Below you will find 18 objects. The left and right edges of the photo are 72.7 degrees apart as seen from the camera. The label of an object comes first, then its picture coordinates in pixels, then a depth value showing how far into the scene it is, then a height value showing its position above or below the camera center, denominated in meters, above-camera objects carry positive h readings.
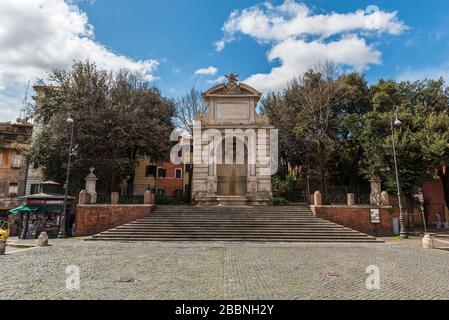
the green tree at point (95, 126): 25.66 +6.01
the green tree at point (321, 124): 30.27 +7.35
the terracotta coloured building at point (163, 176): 44.94 +2.86
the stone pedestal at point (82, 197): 21.18 -0.14
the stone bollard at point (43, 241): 15.32 -2.31
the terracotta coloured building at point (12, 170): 34.69 +2.82
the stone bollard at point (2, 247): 12.53 -2.14
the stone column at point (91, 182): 23.61 +0.98
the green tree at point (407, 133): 23.06 +5.15
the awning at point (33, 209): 21.39 -1.00
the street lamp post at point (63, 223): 19.67 -1.83
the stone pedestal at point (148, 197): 21.98 -0.12
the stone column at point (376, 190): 23.36 +0.53
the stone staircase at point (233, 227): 17.19 -1.90
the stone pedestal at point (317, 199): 21.78 -0.19
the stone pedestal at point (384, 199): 22.09 -0.16
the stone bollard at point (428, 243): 15.05 -2.26
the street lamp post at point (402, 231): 19.33 -2.16
